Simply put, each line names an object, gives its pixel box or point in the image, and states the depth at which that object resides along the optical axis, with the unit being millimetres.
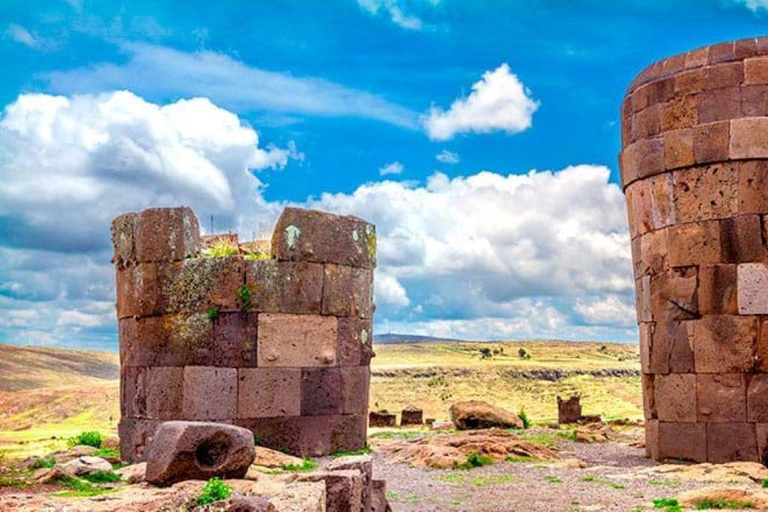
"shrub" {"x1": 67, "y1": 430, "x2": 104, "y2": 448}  18184
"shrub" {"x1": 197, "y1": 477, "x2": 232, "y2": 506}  7250
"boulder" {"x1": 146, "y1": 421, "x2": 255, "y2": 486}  9586
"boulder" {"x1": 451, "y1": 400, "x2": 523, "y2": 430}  20844
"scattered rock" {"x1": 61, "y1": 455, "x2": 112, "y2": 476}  11930
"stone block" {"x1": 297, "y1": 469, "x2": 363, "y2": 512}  8188
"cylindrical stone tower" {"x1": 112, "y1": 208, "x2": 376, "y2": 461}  14984
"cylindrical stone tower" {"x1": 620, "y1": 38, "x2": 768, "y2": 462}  14609
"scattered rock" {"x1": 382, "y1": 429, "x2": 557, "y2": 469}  14914
